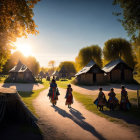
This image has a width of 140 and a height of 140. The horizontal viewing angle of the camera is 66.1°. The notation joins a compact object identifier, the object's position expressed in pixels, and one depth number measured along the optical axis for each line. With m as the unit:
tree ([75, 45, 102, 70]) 46.47
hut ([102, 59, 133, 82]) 30.38
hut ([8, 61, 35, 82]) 34.60
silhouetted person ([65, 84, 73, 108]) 9.43
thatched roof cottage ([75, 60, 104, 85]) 28.14
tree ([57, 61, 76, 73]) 89.00
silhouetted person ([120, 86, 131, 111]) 8.29
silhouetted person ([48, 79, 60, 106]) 9.97
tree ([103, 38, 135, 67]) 38.69
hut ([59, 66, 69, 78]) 55.54
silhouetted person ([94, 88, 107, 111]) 8.49
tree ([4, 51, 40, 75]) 53.62
